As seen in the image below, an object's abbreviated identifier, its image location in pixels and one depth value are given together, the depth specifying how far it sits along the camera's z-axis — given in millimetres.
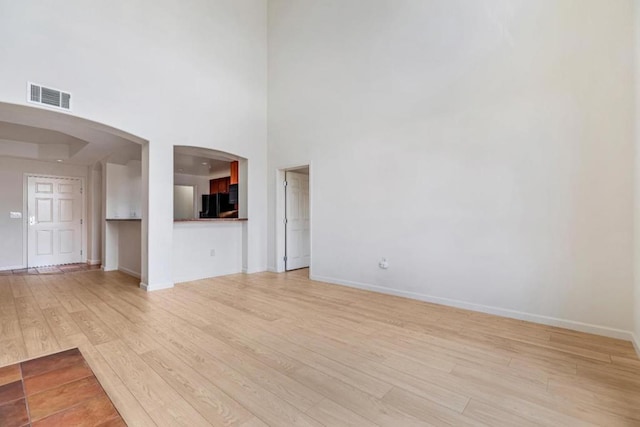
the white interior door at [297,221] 5617
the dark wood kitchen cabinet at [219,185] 9378
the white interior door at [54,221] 6332
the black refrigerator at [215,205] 9180
